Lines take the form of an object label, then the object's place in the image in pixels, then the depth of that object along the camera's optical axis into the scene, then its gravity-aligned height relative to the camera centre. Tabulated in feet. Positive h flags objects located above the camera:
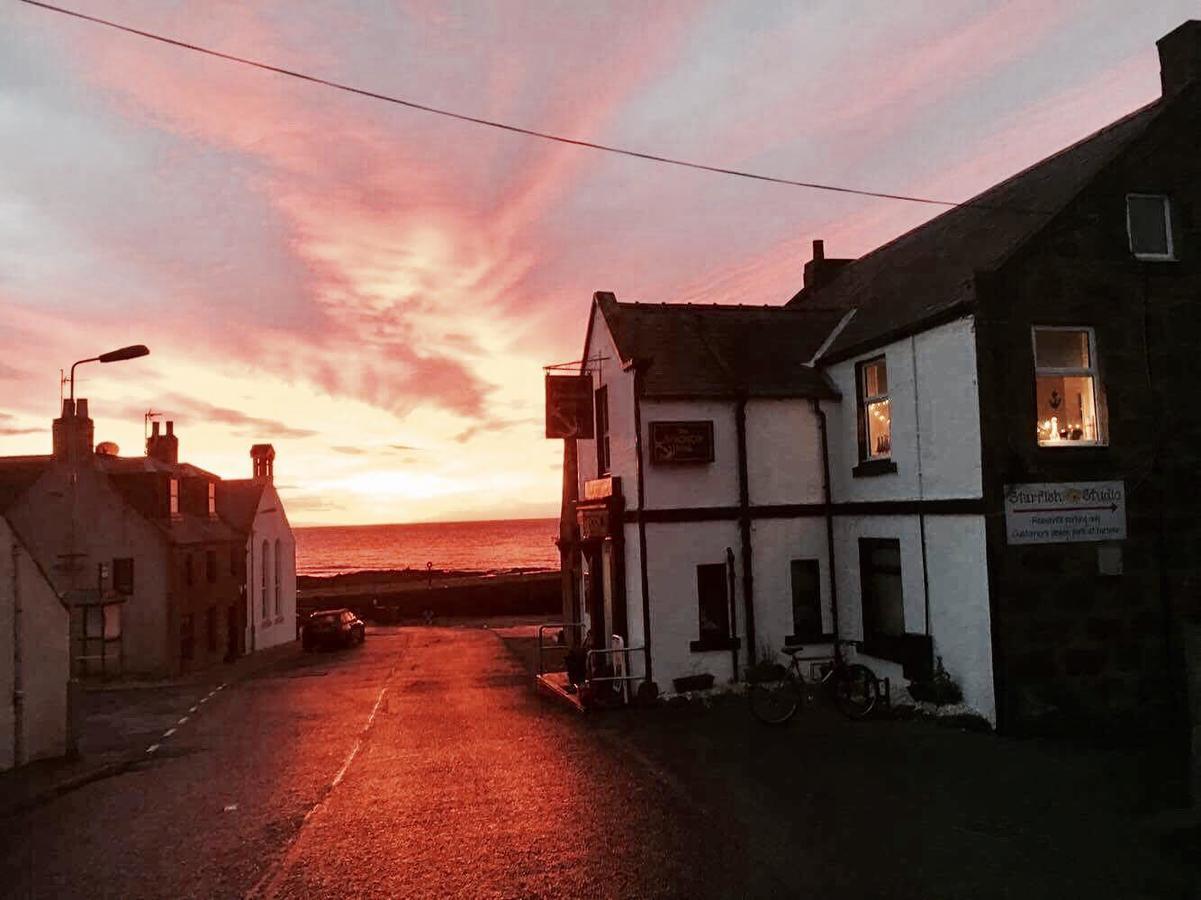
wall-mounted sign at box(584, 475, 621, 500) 67.92 +2.98
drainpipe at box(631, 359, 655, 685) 62.34 +0.79
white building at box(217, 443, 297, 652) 135.95 -2.57
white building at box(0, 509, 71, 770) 48.85 -6.71
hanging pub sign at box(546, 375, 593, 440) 73.46 +9.94
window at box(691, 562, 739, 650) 63.62 -5.86
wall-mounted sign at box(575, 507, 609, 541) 67.45 +0.22
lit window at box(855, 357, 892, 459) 60.75 +7.49
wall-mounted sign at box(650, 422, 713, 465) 63.21 +5.85
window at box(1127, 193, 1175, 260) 52.37 +16.94
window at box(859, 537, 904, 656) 58.59 -5.10
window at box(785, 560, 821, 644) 64.95 -6.06
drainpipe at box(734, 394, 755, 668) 63.46 +0.07
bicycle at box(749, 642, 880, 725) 53.42 -10.99
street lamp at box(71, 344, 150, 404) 52.85 +11.30
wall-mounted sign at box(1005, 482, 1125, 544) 48.21 -0.10
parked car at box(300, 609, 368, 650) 130.62 -14.50
